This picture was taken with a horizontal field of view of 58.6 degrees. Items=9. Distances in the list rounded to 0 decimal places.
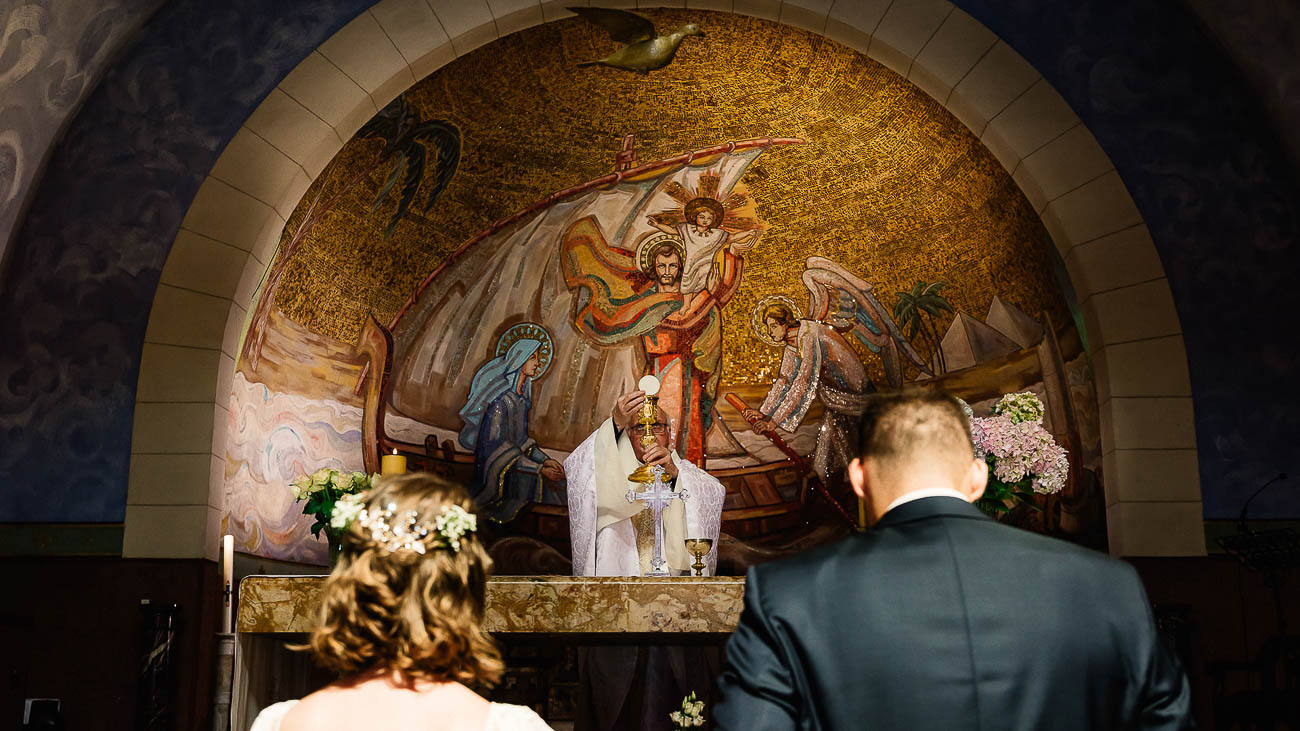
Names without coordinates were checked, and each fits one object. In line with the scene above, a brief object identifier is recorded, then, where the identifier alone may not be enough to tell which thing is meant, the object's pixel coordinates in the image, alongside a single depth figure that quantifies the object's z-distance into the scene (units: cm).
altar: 464
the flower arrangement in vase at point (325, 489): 517
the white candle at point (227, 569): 650
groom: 200
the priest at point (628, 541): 745
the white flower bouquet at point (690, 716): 613
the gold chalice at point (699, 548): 520
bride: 203
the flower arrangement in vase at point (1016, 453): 482
